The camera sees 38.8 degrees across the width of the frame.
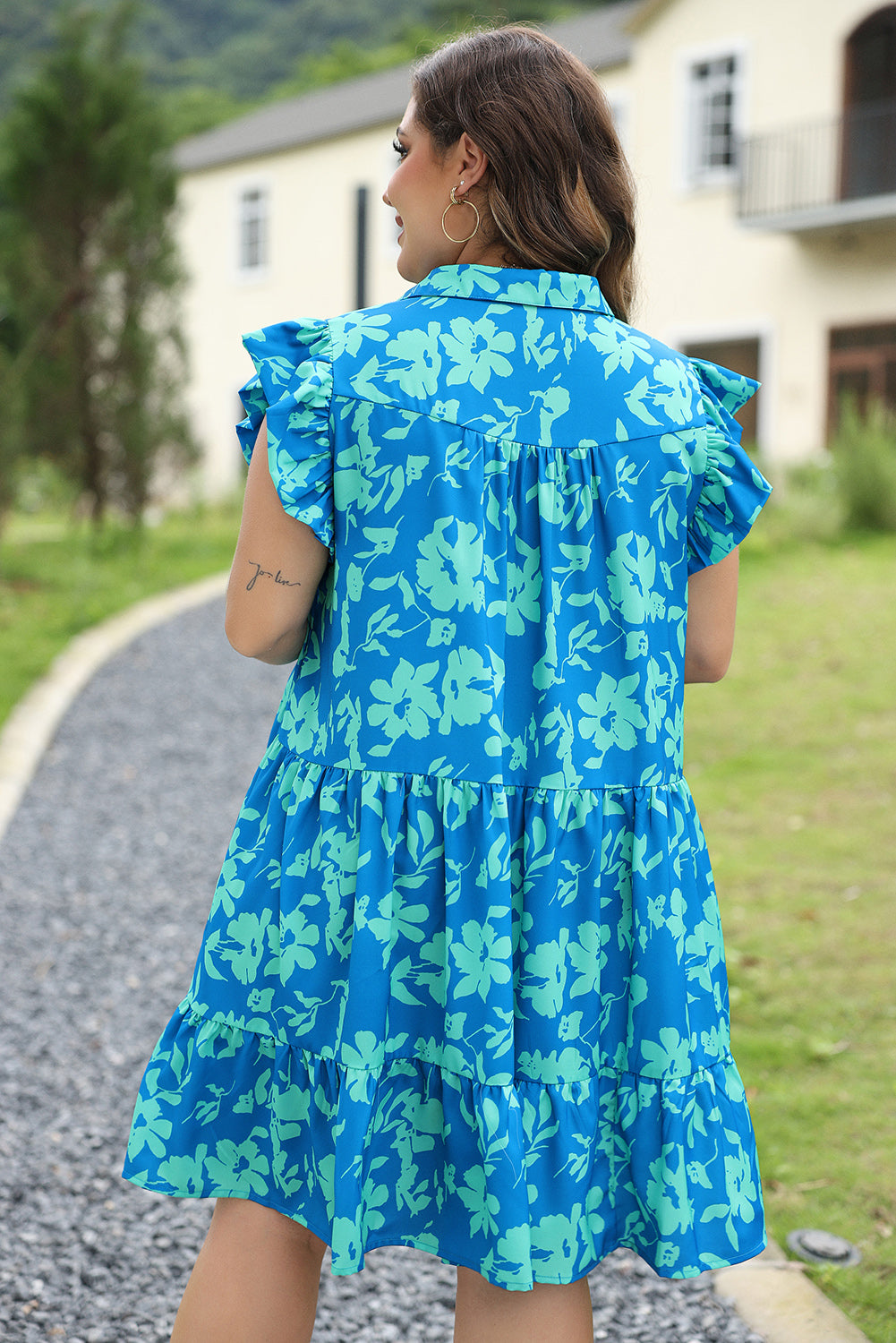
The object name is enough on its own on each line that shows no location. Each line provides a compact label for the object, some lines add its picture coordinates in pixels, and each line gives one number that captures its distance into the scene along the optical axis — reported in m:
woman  1.27
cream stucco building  14.86
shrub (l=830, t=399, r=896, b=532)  10.38
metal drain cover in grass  2.24
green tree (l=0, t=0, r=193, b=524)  10.16
